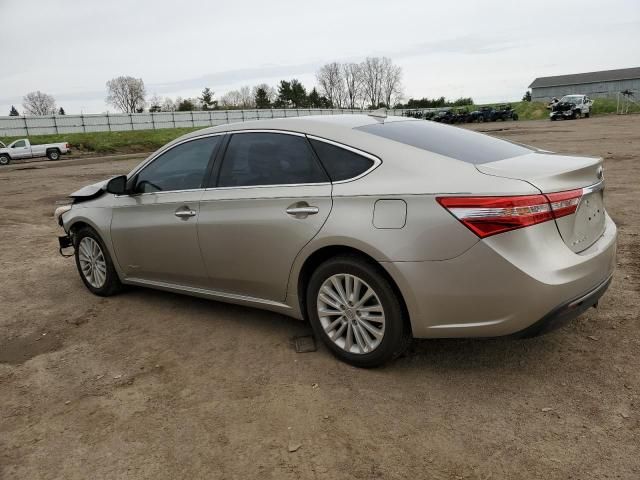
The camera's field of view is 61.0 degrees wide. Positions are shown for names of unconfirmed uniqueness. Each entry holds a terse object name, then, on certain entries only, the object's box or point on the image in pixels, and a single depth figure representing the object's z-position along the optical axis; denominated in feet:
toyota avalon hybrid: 9.59
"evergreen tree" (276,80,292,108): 303.48
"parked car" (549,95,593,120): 148.77
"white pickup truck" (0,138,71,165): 105.29
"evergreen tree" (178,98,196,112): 257.55
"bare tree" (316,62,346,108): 392.88
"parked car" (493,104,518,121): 186.01
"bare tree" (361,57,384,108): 397.39
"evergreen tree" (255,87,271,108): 299.79
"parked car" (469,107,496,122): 183.11
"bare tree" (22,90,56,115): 291.99
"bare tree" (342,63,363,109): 395.96
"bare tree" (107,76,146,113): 301.22
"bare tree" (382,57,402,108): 399.03
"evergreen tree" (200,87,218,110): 305.94
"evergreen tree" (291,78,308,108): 304.71
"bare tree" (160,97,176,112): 274.91
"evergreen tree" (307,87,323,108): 307.58
